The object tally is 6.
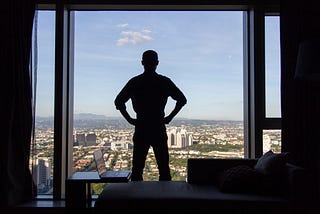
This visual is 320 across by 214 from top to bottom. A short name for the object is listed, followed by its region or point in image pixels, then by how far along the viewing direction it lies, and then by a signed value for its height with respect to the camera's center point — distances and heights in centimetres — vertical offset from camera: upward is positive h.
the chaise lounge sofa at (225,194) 194 -60
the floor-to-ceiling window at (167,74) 307 +47
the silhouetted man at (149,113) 260 +4
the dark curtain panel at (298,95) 271 +22
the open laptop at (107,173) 224 -51
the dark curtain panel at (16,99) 268 +18
